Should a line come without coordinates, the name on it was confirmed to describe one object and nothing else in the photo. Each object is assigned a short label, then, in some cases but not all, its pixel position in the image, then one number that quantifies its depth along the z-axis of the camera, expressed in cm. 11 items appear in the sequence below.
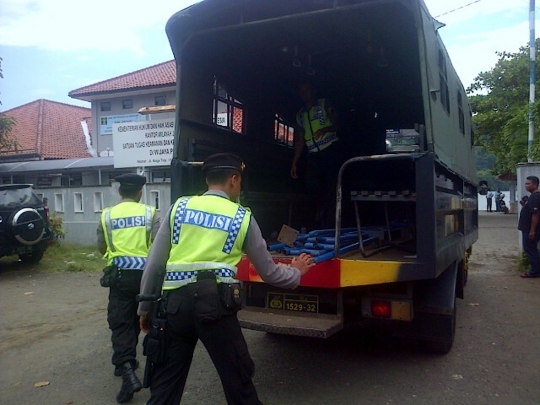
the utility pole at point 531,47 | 1973
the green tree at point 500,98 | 2323
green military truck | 391
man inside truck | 600
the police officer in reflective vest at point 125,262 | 418
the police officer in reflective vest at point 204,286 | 279
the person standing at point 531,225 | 873
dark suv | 942
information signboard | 995
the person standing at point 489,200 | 3706
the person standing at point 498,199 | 3534
